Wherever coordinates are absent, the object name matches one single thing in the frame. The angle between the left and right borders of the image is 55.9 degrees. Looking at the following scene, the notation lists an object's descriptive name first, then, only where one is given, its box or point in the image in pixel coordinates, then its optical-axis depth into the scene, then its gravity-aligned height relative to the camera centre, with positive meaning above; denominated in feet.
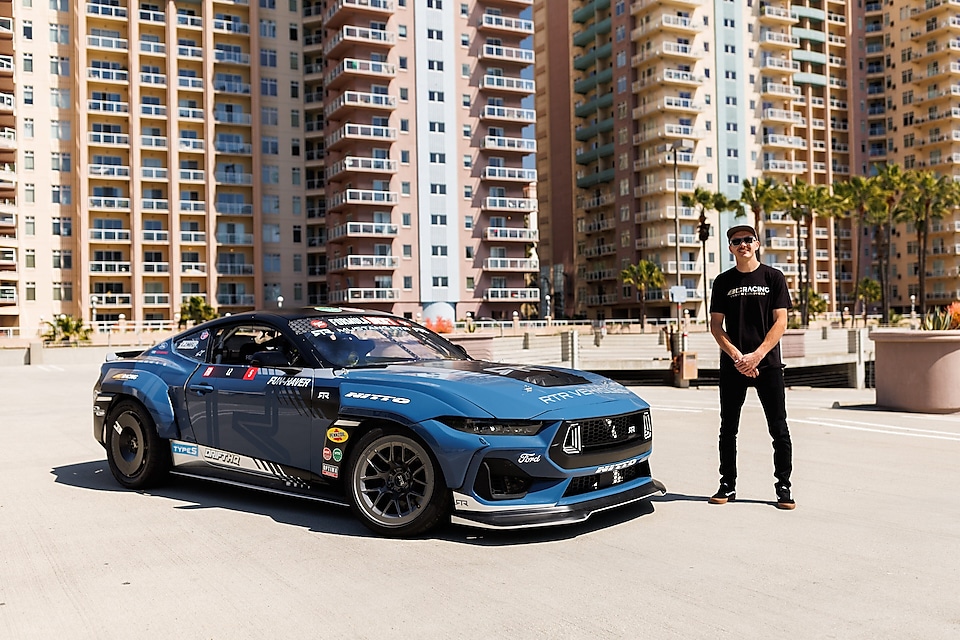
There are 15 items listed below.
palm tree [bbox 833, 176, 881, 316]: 248.32 +30.35
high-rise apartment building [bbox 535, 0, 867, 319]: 271.69 +57.58
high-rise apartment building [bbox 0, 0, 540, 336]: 232.32 +42.99
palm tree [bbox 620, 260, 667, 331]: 261.24 +8.83
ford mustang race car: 18.61 -2.55
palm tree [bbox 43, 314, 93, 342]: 172.27 -2.50
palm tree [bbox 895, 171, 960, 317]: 263.08 +30.39
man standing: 22.27 -0.99
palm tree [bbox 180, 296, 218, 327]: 219.41 +1.46
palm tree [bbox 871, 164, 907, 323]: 254.06 +29.68
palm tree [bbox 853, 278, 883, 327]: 308.60 +4.10
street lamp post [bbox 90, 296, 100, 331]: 225.76 +2.64
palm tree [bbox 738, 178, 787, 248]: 240.12 +28.69
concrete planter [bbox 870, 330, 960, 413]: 41.32 -3.13
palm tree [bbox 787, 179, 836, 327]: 243.60 +27.99
